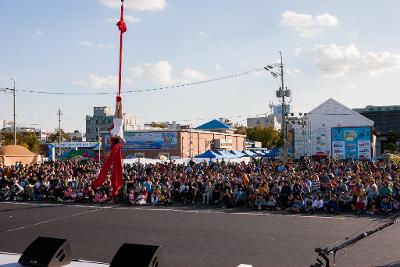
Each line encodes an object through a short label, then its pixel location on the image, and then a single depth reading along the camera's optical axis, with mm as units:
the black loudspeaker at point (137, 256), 6037
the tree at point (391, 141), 82250
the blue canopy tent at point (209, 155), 32188
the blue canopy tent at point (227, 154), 35875
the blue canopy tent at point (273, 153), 38062
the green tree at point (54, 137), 99812
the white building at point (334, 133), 40094
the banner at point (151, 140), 51000
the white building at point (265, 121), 133750
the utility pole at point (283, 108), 30505
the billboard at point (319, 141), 43125
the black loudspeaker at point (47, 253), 6746
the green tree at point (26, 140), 72412
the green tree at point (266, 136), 89062
